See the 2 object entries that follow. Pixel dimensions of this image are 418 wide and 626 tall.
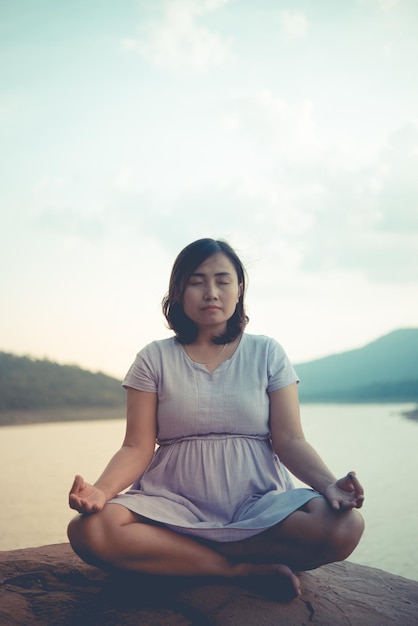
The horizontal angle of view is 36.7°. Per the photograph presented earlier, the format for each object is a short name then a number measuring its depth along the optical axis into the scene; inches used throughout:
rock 77.2
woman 80.3
